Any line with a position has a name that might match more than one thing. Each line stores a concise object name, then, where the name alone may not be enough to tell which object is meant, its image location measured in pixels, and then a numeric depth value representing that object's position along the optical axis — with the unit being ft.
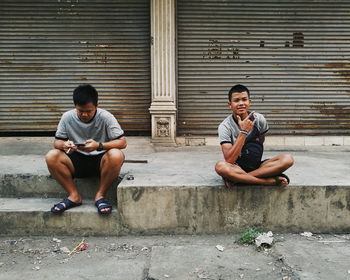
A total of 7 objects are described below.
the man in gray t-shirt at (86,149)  11.78
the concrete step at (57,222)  11.93
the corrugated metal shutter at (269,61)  22.66
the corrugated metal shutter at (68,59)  22.18
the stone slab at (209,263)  9.40
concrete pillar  21.72
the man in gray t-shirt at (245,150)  11.41
